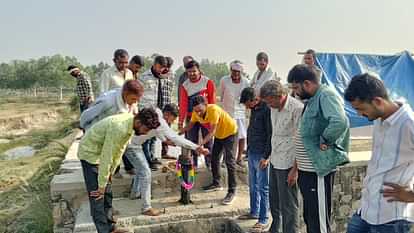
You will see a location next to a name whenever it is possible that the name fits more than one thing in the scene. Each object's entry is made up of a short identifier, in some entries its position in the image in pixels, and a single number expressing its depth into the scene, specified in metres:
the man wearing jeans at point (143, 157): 4.28
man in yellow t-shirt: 4.62
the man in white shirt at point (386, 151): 2.19
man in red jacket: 5.16
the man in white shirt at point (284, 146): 3.44
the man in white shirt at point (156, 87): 5.26
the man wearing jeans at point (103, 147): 3.41
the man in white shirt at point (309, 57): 6.05
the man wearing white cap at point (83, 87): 6.48
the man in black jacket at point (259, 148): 4.04
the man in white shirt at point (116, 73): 5.14
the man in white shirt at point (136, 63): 5.47
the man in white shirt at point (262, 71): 5.54
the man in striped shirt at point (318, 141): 3.10
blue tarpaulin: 7.21
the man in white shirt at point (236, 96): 5.45
